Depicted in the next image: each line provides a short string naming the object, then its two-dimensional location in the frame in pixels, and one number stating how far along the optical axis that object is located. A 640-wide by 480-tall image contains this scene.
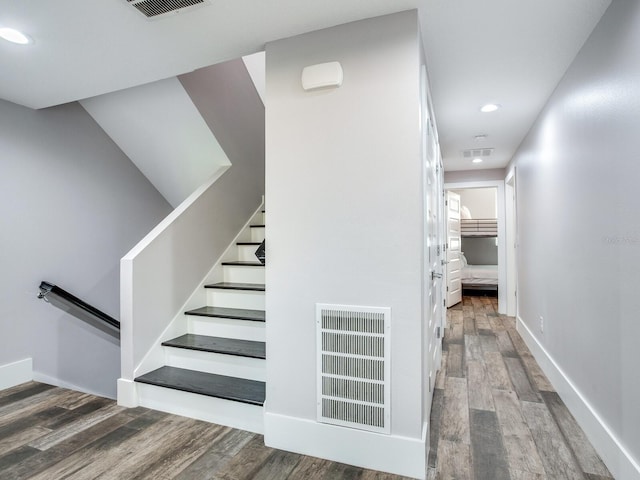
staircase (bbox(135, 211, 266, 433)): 2.17
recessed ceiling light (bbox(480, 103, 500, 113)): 3.09
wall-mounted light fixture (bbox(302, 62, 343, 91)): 1.83
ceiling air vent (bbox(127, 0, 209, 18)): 1.65
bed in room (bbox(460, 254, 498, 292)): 7.50
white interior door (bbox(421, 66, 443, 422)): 1.95
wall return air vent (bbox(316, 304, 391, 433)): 1.78
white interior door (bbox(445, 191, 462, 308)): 5.63
